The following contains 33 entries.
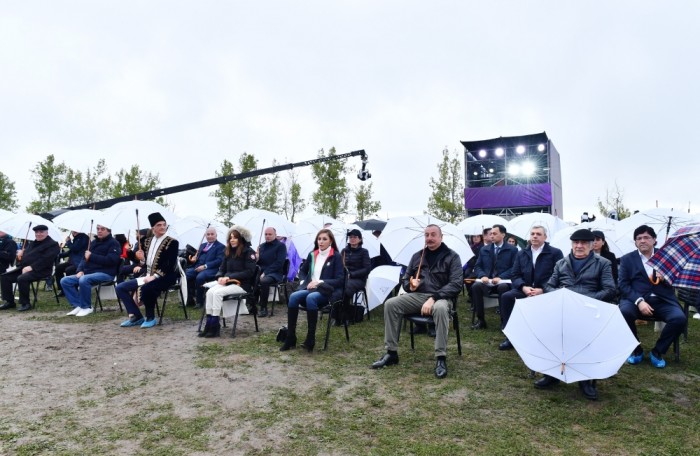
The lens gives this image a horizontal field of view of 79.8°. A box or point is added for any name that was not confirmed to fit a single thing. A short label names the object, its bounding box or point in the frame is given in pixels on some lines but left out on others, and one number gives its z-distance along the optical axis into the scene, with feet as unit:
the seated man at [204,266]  26.86
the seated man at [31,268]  26.35
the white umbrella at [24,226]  28.73
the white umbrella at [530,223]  31.74
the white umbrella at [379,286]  24.25
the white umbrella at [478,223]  31.99
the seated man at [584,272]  15.11
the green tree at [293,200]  98.37
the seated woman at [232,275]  19.75
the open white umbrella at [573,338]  11.25
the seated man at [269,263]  24.58
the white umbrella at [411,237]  21.90
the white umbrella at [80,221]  29.40
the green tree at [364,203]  97.86
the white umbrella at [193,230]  34.30
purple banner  86.69
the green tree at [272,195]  95.81
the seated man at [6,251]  30.71
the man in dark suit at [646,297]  15.35
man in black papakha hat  21.97
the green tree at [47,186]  90.17
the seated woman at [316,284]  17.63
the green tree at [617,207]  112.57
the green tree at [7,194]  93.61
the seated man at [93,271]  24.81
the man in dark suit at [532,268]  18.88
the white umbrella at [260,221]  30.35
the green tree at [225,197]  92.27
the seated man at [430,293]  15.07
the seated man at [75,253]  30.80
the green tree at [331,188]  94.12
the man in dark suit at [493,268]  21.43
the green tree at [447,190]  104.22
